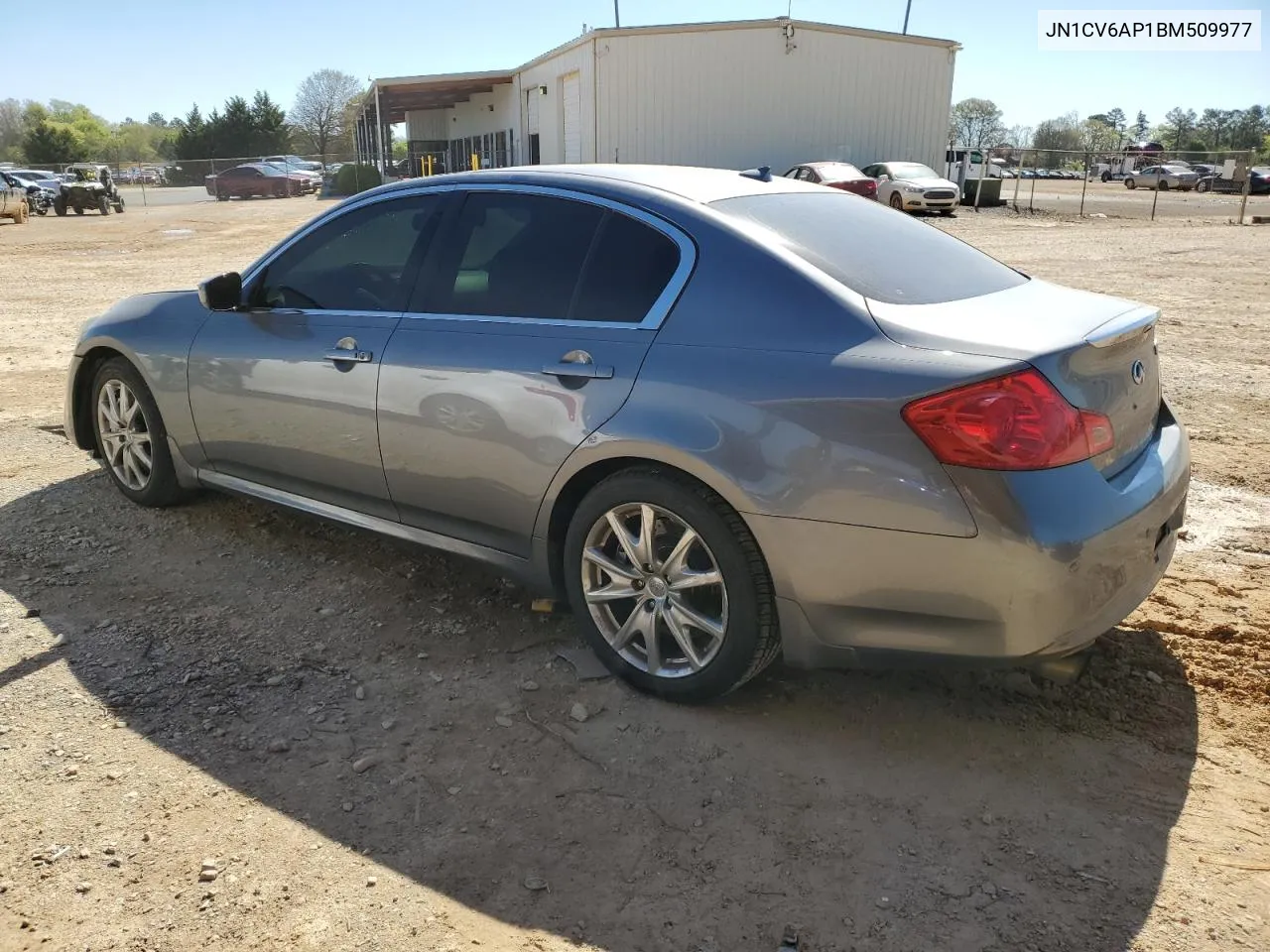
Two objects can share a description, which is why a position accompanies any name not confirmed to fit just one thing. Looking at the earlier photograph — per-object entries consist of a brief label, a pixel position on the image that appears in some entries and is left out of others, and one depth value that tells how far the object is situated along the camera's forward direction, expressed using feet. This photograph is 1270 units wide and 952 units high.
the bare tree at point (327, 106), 276.62
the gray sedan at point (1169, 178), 156.76
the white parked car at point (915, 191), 94.27
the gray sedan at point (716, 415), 8.79
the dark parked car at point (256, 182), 141.08
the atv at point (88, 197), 113.39
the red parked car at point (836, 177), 86.89
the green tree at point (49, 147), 228.43
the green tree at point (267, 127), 220.43
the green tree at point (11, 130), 262.26
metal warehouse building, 102.58
